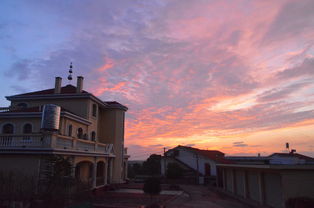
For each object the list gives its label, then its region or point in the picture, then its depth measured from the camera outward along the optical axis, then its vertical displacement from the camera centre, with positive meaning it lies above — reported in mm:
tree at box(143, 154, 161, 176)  51969 -2006
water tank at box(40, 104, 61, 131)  17922 +2562
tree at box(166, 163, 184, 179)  39438 -2396
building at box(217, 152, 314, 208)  15406 -1895
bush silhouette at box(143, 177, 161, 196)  17688 -2158
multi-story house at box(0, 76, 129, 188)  16625 +2010
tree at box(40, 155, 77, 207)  13656 -1478
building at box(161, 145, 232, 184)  41500 -715
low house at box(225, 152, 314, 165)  40397 -335
